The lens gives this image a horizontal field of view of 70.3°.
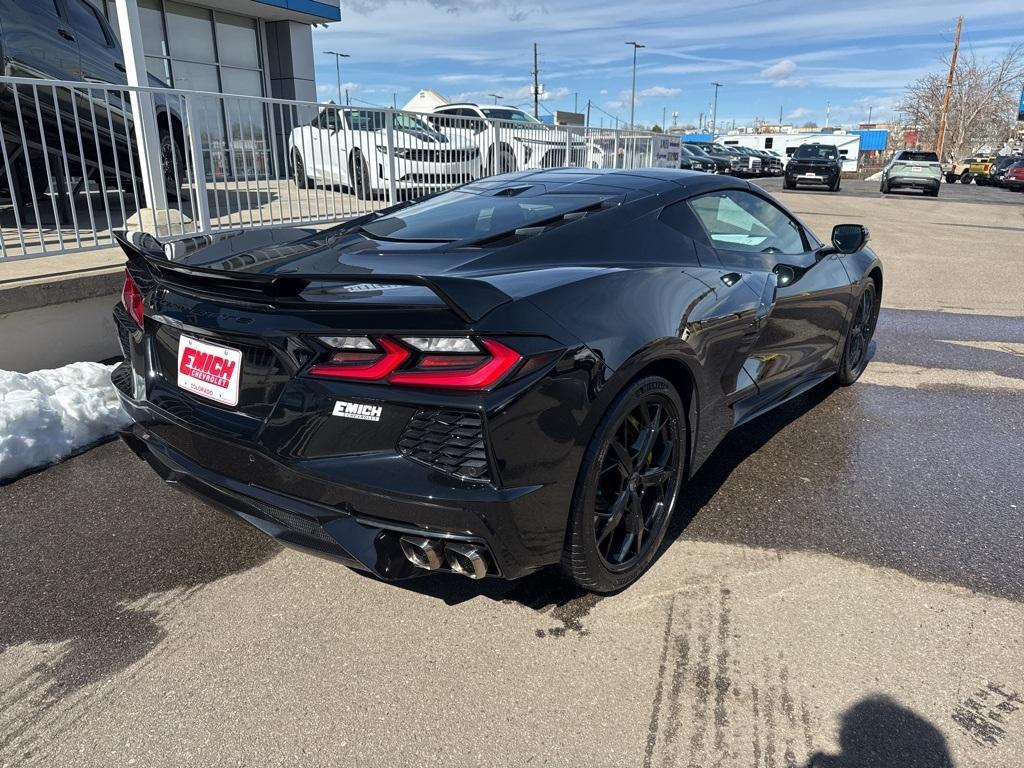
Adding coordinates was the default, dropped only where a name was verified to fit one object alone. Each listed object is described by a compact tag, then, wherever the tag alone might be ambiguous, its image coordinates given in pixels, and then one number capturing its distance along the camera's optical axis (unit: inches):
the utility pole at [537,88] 2627.5
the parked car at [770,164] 1690.1
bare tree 2443.4
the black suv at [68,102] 195.2
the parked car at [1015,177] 1336.1
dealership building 580.7
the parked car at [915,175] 1079.0
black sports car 77.8
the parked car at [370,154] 277.9
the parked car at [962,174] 1760.6
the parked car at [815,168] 1091.9
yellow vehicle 1667.1
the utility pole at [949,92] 2089.1
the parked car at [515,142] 355.6
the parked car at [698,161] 1382.9
